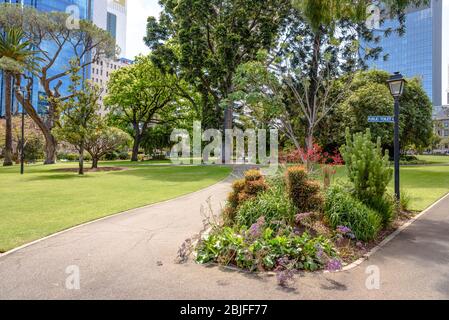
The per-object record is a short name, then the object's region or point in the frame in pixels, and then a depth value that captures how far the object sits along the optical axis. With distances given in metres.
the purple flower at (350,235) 5.25
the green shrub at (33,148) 38.19
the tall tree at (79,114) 20.92
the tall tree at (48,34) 31.69
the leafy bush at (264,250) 4.56
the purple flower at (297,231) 5.60
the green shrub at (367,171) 6.87
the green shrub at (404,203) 8.59
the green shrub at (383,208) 6.79
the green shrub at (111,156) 47.72
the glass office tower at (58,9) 66.75
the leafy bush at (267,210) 6.02
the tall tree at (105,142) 24.69
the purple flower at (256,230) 5.00
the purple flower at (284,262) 4.36
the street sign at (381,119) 8.08
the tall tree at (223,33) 24.42
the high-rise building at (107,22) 80.21
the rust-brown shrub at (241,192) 6.73
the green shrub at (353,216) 5.86
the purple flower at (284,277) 4.00
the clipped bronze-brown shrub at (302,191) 6.34
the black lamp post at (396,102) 8.12
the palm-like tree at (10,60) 28.84
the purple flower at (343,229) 5.24
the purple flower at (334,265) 4.27
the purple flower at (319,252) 4.53
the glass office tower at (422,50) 98.31
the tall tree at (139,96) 37.50
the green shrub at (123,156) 49.98
